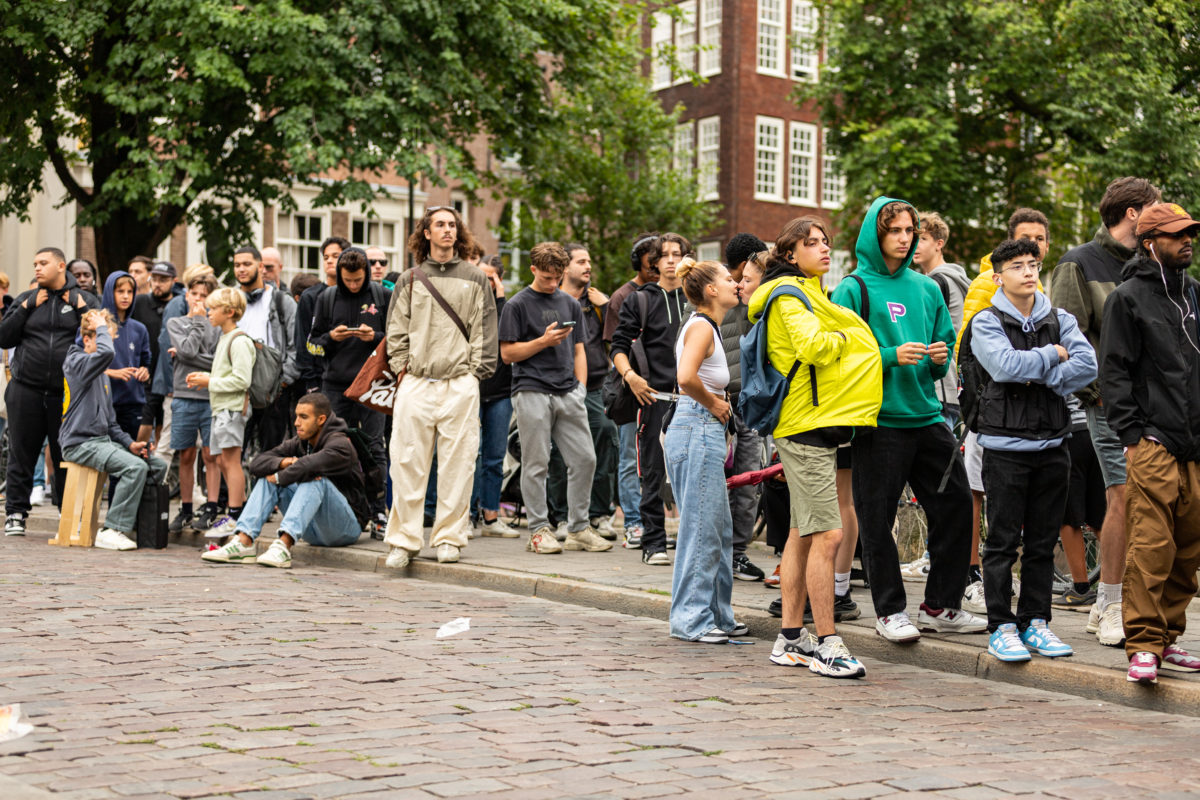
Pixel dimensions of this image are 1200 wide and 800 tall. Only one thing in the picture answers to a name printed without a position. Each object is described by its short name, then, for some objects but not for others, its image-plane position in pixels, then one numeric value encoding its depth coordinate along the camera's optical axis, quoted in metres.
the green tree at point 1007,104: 31.28
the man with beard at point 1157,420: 6.45
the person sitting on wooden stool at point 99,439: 11.96
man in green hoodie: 7.23
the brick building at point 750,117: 45.62
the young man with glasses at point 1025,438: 6.98
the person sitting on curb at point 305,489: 10.97
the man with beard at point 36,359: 12.64
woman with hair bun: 7.62
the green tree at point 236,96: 21.56
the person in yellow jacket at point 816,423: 6.89
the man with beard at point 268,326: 12.75
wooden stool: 12.07
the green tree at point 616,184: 31.00
